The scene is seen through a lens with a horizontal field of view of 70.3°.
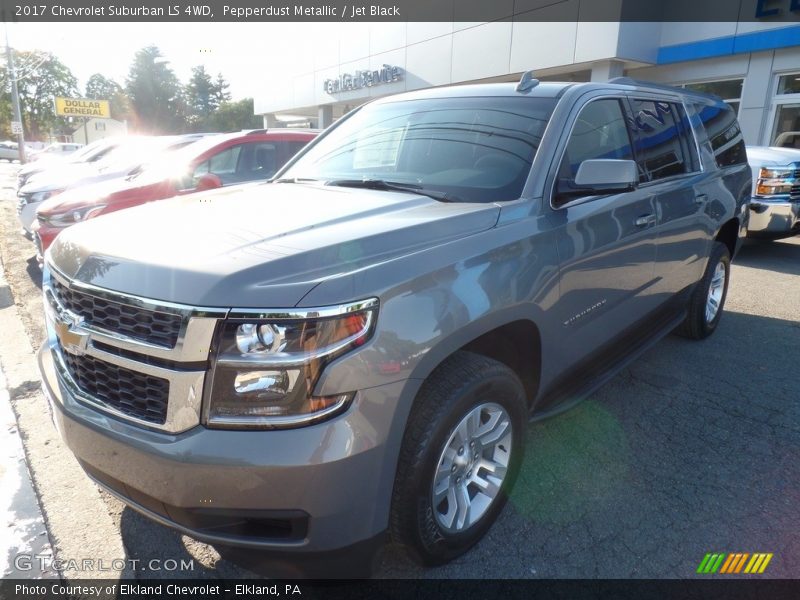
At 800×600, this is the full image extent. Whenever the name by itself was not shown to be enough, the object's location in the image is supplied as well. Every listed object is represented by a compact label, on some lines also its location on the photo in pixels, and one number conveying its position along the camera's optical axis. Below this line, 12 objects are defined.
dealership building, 13.86
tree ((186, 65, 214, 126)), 84.50
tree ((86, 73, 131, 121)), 74.06
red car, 6.05
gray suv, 1.74
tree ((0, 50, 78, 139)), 70.75
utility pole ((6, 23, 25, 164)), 27.91
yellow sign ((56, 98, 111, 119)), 49.47
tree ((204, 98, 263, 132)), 75.44
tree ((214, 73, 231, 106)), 87.75
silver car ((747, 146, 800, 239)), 8.13
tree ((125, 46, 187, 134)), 71.44
